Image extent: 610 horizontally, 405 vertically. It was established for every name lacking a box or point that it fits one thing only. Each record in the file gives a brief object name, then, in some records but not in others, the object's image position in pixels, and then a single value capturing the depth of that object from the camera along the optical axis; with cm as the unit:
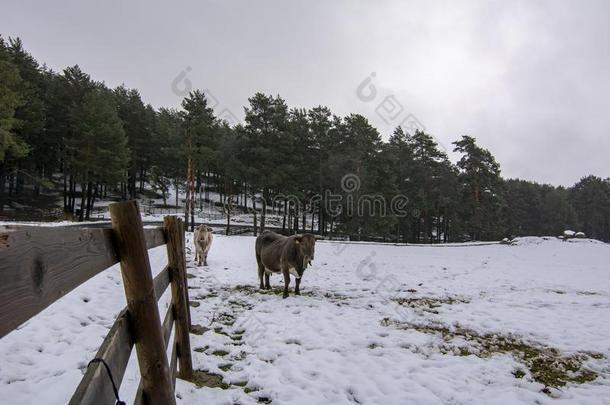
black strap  163
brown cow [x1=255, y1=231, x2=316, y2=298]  996
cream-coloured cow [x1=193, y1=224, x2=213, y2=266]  1499
